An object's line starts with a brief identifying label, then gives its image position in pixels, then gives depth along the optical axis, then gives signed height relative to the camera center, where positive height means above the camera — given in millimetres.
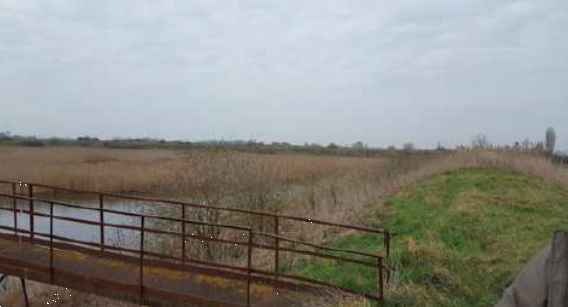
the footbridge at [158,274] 6402 -1874
